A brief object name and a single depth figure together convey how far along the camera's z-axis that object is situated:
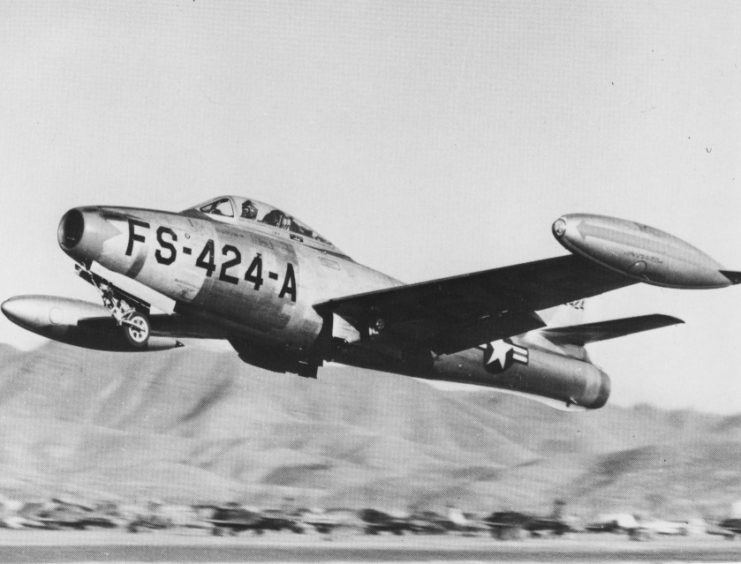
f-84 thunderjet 12.81
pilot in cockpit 14.64
